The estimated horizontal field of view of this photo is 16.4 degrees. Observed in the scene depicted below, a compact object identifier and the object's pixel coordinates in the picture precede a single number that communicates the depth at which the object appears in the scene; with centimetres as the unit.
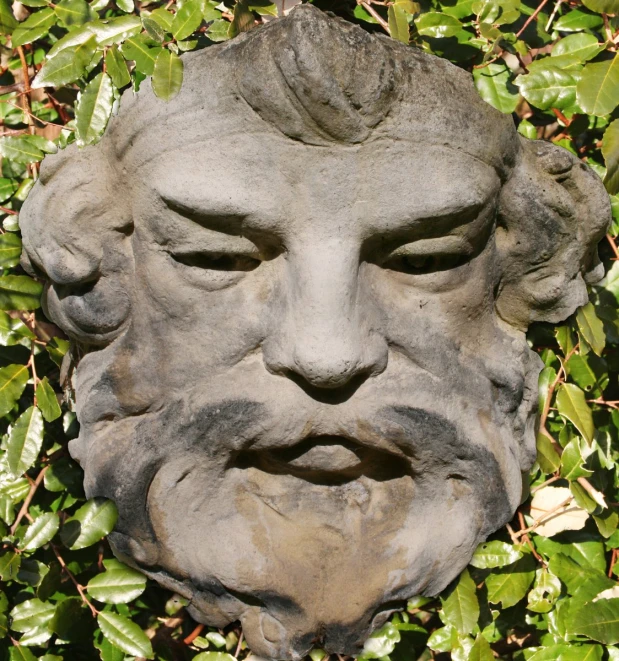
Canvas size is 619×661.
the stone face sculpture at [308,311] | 137
